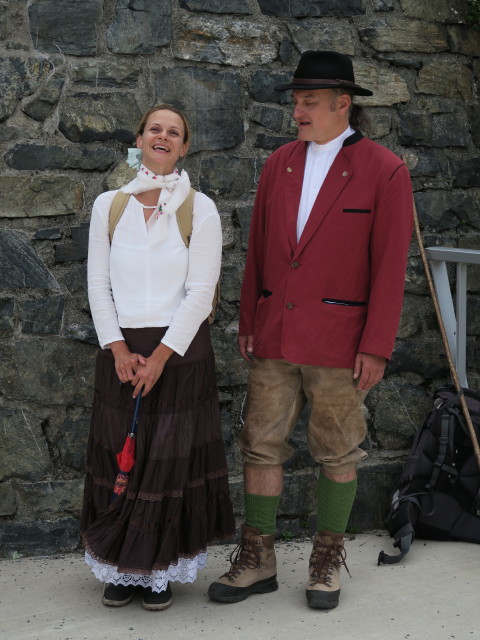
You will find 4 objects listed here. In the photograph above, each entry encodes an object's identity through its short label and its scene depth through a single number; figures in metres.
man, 2.91
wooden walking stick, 3.56
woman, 2.88
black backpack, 3.58
